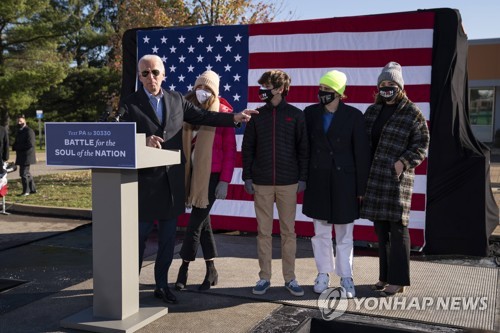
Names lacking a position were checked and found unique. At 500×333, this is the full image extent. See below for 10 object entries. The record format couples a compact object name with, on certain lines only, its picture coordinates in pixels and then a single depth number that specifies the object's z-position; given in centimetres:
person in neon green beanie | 408
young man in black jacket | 412
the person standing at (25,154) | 1031
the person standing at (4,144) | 933
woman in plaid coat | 409
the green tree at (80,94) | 3197
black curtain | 529
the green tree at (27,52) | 2327
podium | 345
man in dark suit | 377
